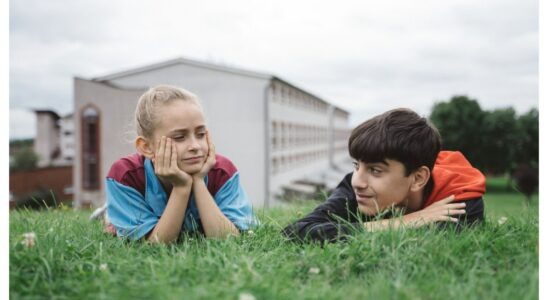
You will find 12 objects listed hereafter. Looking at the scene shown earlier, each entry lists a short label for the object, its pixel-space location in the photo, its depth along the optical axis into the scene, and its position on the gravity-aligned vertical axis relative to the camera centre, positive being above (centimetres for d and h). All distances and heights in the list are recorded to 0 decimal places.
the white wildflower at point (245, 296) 156 -54
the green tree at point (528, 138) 4138 +65
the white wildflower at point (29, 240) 218 -47
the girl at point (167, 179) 265 -21
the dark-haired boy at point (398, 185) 257 -25
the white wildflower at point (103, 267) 199 -55
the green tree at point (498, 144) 4103 +9
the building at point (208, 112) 2452 +172
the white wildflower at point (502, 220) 275 -48
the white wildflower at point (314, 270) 198 -56
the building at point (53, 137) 5994 +127
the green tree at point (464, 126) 4122 +177
